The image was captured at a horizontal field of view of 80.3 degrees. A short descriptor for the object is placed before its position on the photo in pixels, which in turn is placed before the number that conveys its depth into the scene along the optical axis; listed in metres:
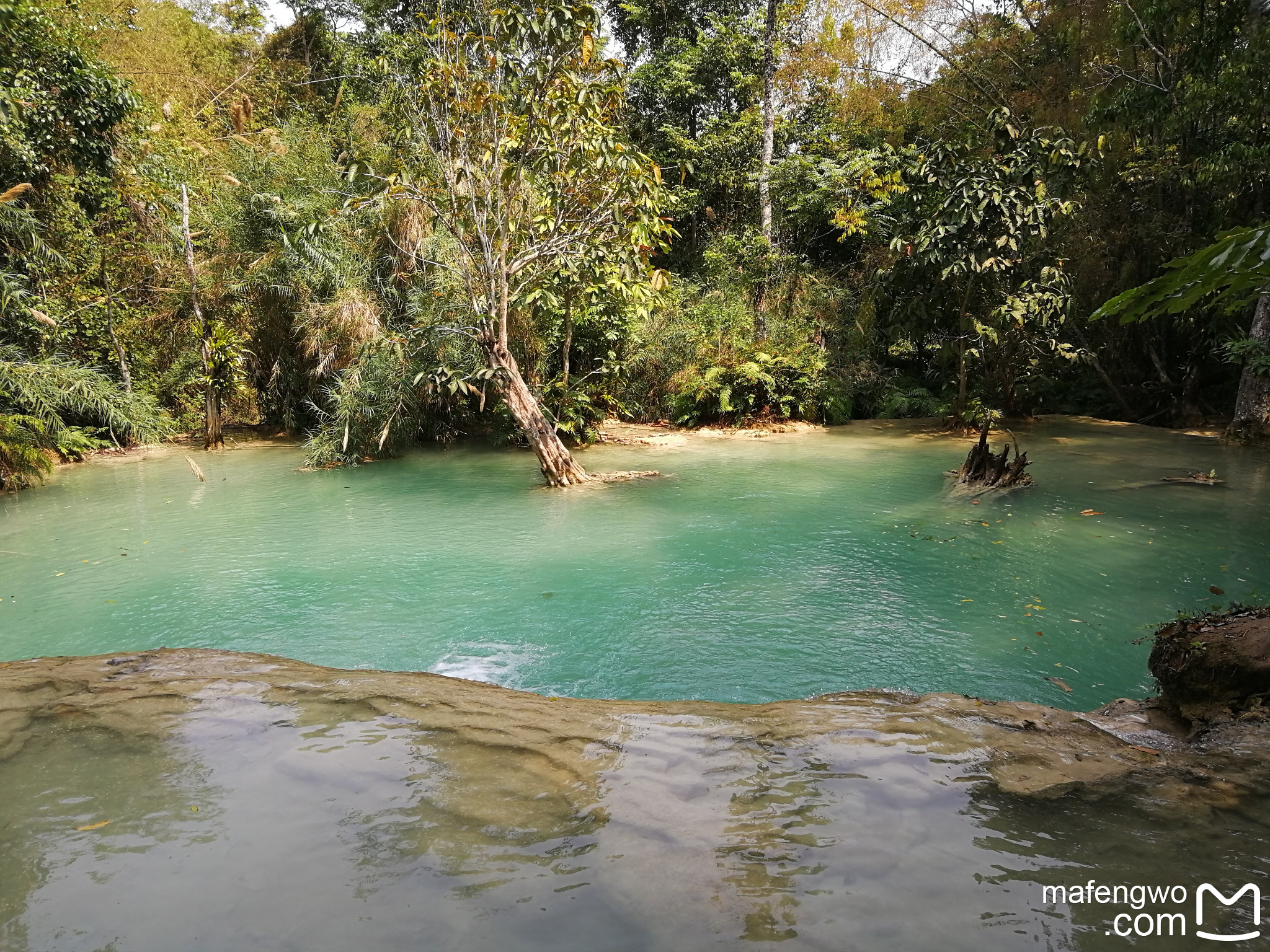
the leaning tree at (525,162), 8.80
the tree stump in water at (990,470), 8.84
